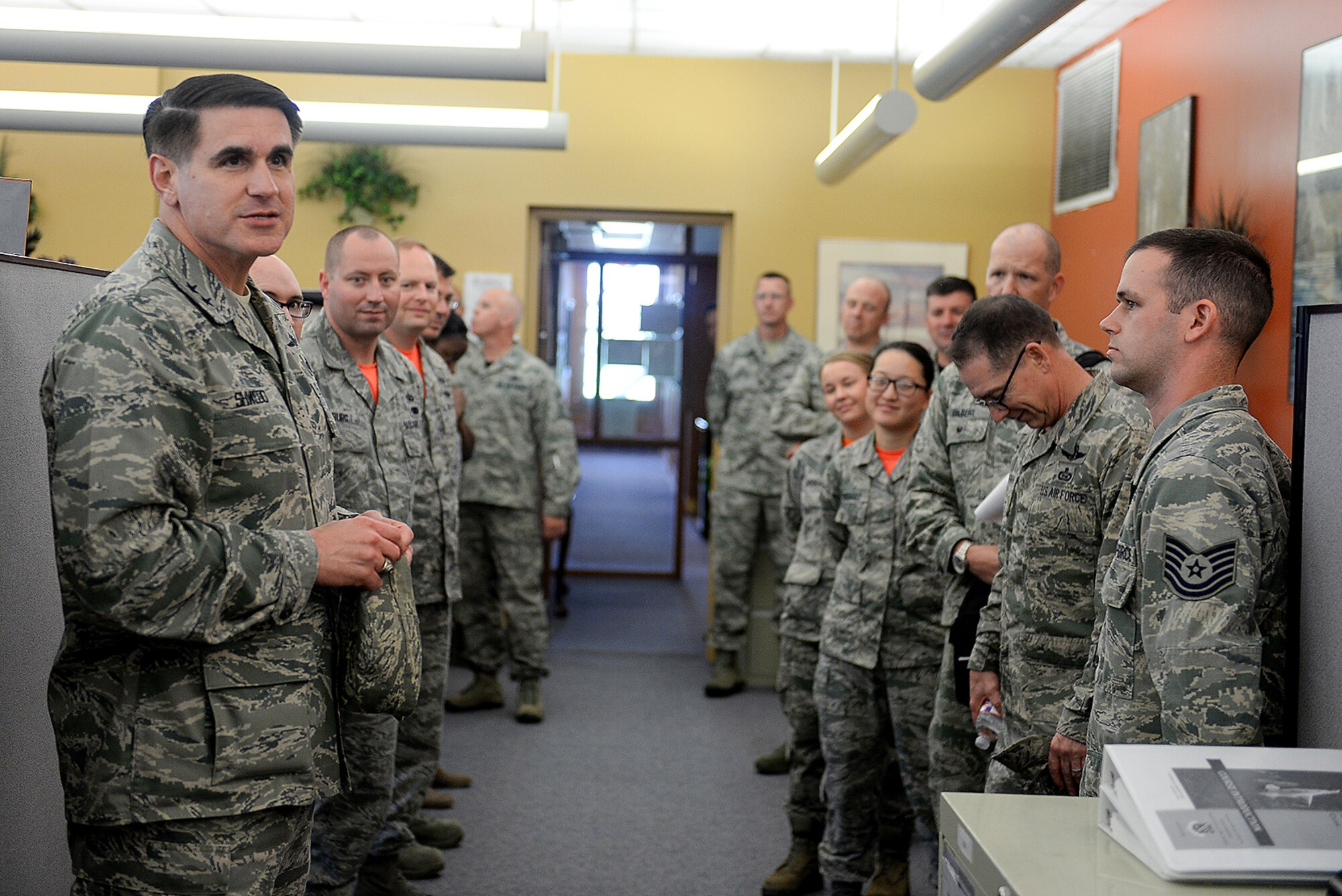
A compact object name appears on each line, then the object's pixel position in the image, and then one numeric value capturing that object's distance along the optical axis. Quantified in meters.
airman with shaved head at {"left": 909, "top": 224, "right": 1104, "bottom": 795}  2.30
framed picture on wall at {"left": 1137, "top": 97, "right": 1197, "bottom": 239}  4.28
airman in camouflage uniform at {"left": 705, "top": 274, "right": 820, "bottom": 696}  4.88
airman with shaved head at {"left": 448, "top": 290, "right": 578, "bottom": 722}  4.38
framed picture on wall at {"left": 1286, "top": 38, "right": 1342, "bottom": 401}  3.38
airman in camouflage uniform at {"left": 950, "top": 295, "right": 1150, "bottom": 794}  1.85
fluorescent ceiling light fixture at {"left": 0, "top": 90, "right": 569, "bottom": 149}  4.23
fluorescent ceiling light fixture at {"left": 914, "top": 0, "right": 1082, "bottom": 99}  2.61
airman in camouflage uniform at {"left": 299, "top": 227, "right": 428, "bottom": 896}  2.41
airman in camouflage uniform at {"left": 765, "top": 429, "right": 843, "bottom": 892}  2.86
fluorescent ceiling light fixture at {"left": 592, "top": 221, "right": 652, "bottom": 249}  8.81
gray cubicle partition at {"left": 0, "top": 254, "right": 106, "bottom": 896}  1.70
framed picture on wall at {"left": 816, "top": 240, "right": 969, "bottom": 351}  5.68
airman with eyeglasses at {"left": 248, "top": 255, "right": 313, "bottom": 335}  2.46
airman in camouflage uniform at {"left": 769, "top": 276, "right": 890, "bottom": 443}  4.34
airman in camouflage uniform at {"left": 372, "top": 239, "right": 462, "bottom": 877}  2.78
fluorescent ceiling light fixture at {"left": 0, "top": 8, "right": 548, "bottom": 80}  3.38
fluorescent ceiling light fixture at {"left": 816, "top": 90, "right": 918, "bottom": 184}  3.72
